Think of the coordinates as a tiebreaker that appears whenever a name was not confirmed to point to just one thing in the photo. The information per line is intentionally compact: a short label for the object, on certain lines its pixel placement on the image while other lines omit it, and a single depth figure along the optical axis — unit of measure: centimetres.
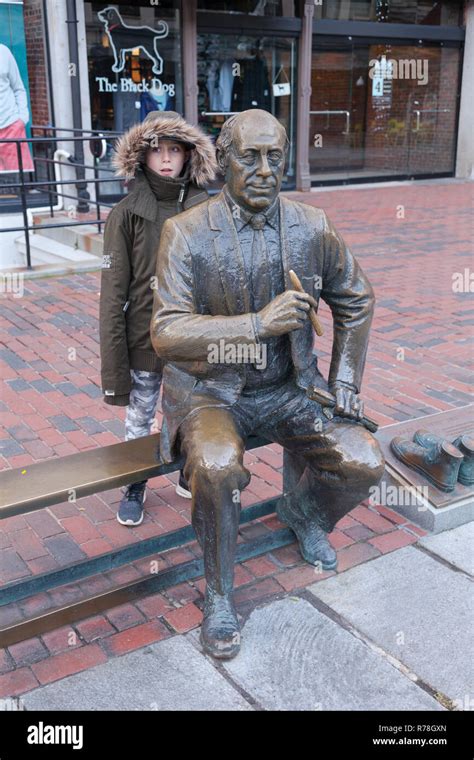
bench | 293
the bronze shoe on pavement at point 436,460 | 379
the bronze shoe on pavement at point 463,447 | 389
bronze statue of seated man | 287
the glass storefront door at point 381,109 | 1512
